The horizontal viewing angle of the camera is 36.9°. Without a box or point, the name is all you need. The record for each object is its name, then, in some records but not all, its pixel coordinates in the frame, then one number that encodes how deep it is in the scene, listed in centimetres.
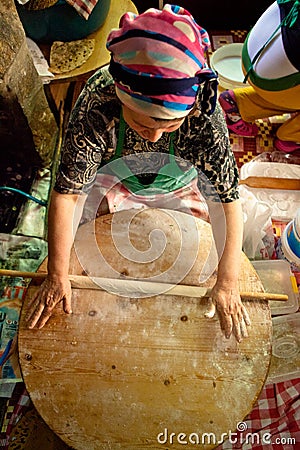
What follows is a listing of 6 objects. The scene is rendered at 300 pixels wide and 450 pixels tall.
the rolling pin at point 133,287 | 144
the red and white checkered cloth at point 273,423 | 180
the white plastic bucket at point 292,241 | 187
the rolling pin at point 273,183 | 230
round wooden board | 131
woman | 100
